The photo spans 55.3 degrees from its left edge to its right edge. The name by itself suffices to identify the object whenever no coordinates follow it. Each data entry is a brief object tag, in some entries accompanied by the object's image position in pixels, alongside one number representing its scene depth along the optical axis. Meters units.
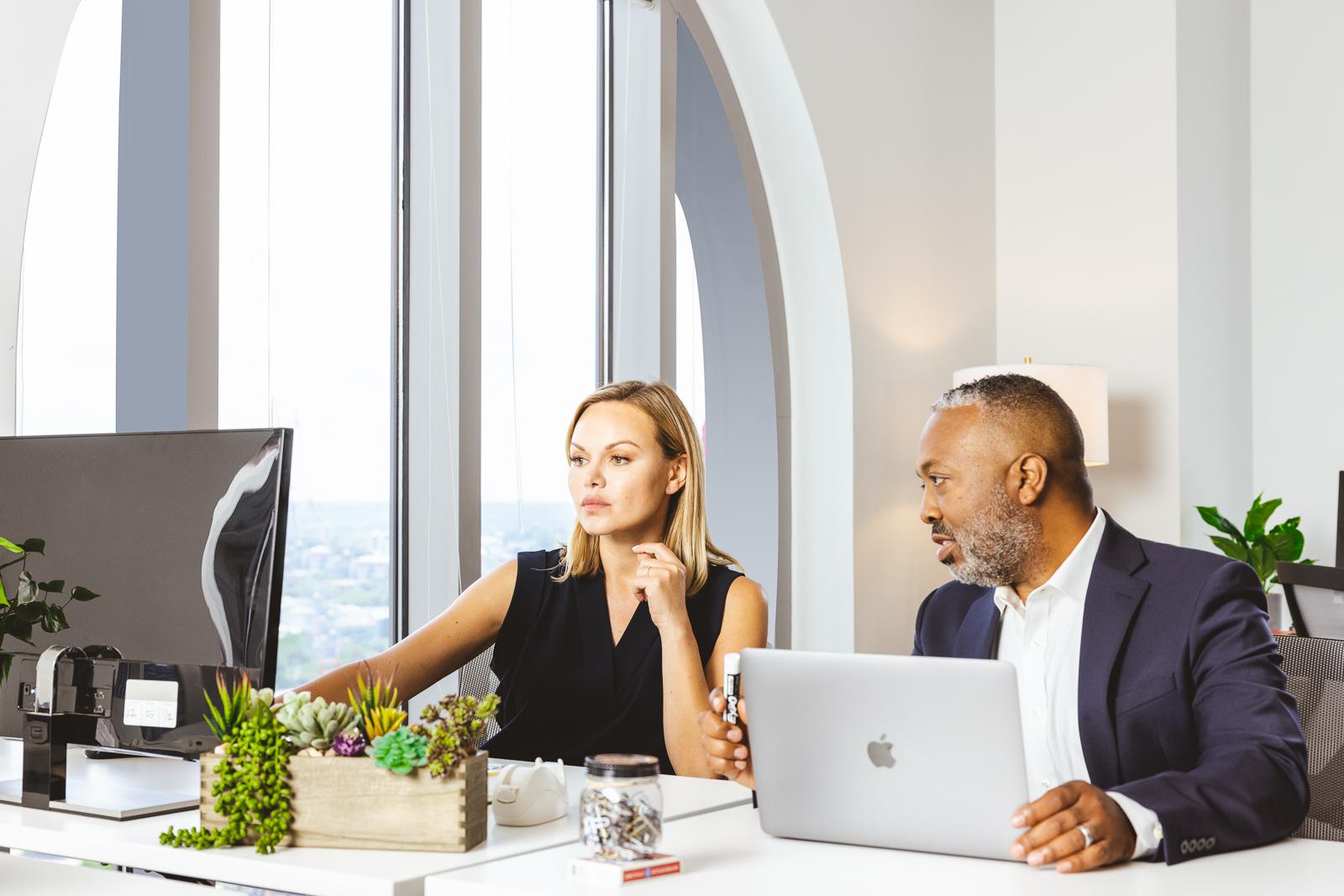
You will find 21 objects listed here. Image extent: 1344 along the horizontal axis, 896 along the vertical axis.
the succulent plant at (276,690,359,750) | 1.48
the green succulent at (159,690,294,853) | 1.43
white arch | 4.17
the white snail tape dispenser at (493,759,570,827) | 1.55
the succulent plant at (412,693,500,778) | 1.43
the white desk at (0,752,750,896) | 1.32
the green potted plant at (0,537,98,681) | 1.68
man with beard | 1.39
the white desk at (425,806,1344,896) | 1.27
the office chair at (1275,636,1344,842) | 1.79
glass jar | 1.31
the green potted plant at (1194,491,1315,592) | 4.40
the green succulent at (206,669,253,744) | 1.51
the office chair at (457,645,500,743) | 2.34
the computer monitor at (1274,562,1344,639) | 2.62
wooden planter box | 1.42
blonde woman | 2.24
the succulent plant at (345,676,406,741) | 1.50
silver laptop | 1.35
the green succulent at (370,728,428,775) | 1.43
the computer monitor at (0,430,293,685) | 1.68
